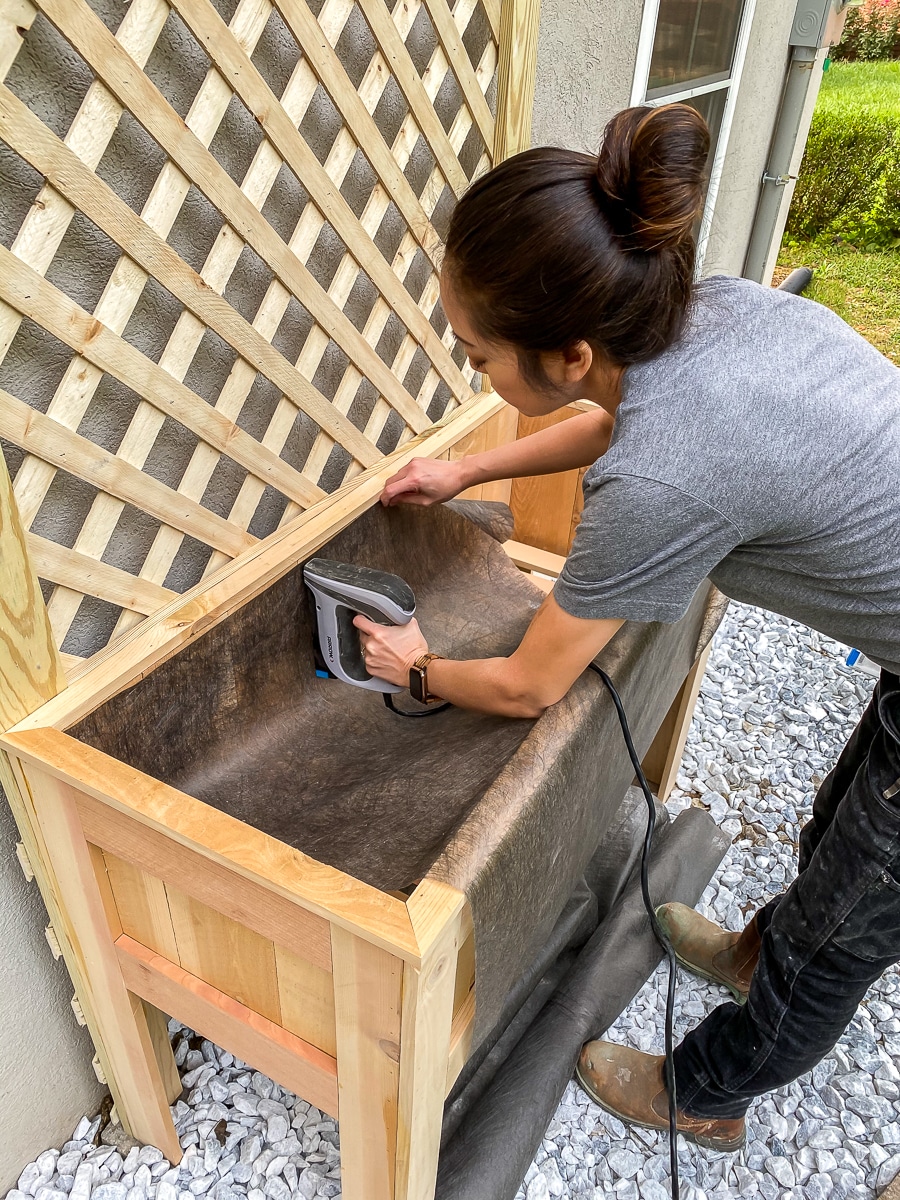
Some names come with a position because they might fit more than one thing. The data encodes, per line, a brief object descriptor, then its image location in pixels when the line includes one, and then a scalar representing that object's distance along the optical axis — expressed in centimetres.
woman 86
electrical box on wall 335
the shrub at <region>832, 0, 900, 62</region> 1027
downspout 340
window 246
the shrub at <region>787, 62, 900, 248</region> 662
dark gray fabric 137
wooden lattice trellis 92
